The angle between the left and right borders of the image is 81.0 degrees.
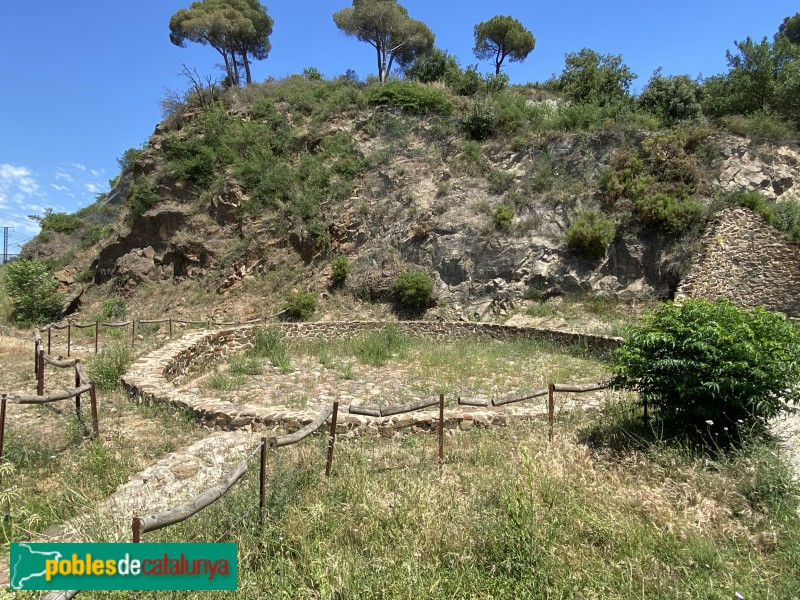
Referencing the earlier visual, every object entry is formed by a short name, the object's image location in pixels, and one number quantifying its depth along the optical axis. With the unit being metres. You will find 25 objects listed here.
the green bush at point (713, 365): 4.59
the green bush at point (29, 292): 17.80
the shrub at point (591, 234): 15.23
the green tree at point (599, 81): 20.67
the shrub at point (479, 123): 20.02
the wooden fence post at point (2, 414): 4.72
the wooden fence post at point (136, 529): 2.65
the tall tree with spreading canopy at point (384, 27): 27.42
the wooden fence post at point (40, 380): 7.25
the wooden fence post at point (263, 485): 3.74
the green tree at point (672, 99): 18.23
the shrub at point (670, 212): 14.73
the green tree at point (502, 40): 28.88
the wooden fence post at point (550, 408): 5.79
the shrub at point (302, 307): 16.33
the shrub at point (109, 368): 7.95
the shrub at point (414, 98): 21.64
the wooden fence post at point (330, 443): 4.67
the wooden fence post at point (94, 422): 5.65
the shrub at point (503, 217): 16.92
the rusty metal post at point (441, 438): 5.20
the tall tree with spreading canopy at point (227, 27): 27.73
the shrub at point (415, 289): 16.08
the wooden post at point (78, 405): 5.93
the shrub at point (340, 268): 17.52
